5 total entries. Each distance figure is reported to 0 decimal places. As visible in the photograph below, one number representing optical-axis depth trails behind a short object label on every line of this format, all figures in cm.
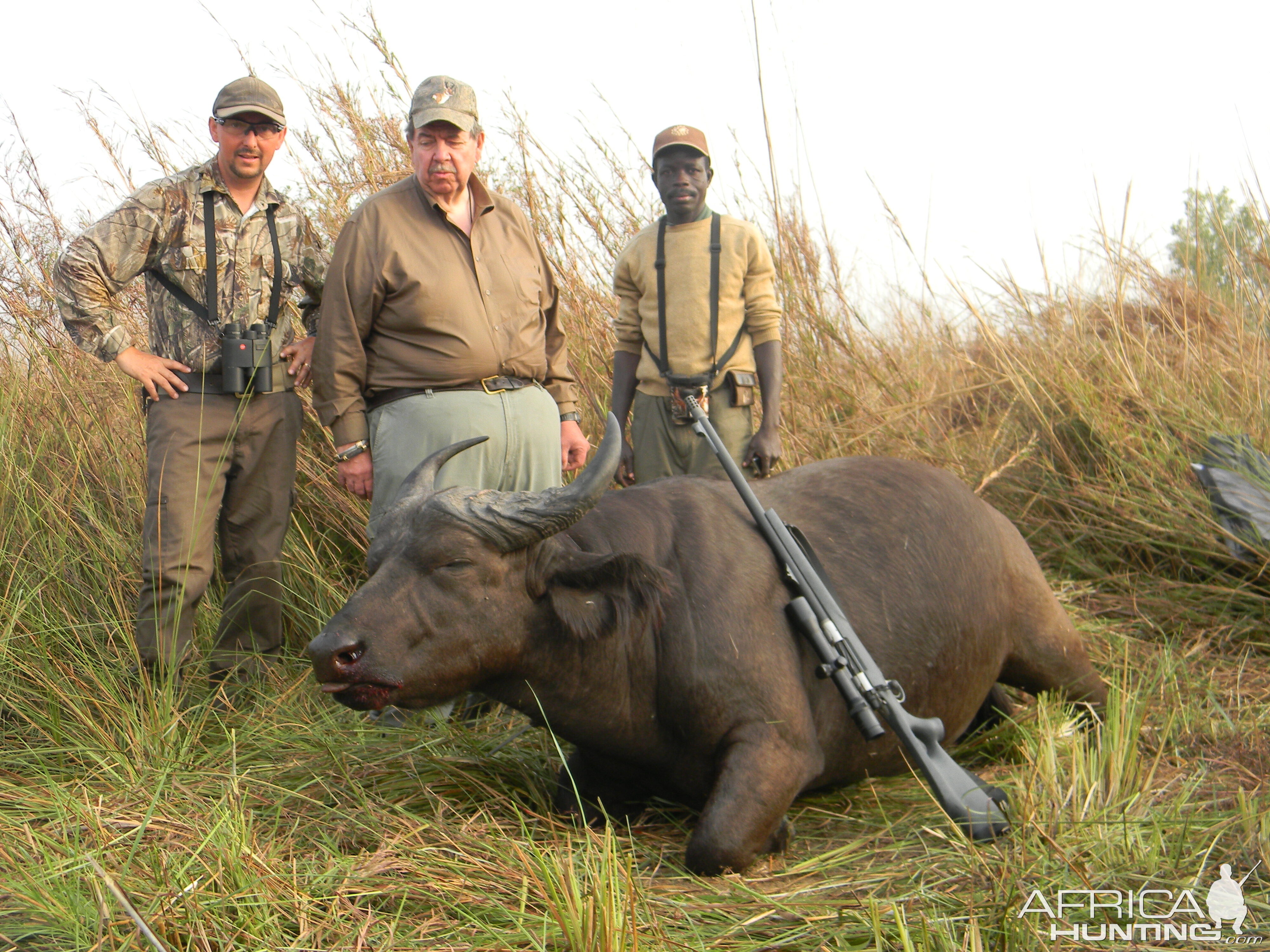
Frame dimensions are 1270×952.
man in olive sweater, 499
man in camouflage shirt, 419
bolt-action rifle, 298
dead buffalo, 297
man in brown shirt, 412
